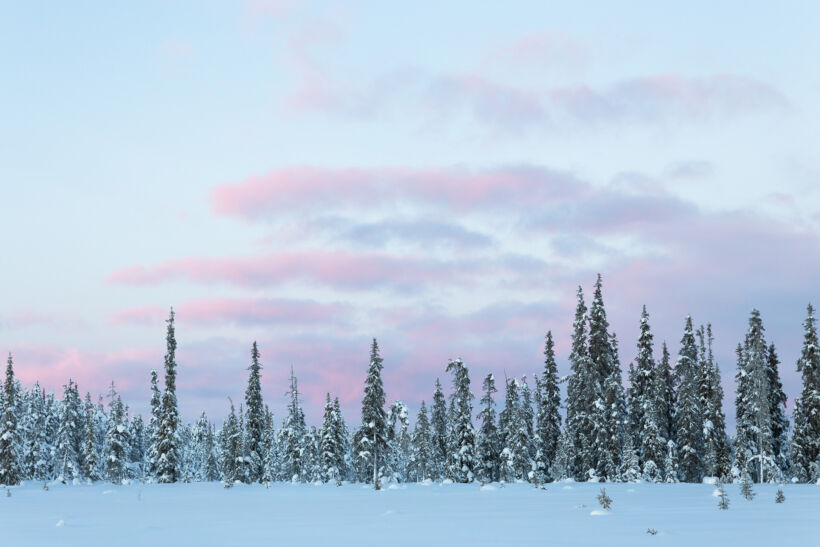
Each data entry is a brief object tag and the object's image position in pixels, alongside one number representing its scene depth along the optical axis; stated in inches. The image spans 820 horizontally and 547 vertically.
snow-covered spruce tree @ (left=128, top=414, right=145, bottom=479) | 4990.2
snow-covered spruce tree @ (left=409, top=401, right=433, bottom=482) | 3882.9
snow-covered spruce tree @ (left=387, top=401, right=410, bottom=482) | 3080.7
